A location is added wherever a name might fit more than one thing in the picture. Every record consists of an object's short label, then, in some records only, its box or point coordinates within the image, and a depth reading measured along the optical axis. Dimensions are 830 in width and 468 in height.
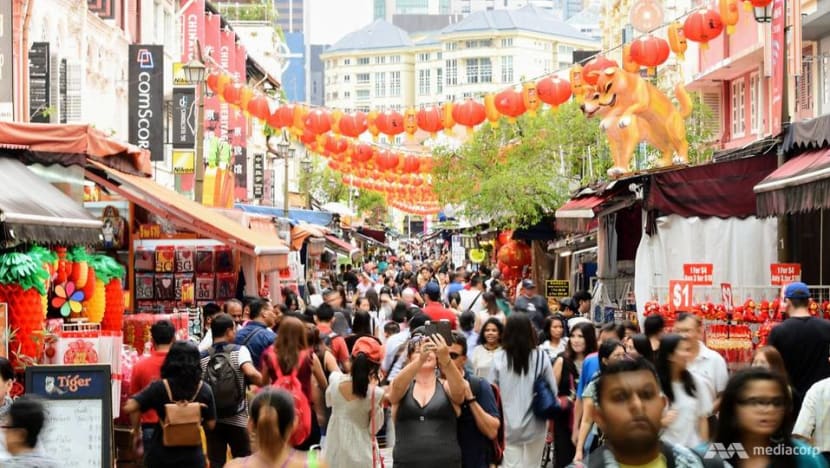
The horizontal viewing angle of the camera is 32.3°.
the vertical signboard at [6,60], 19.58
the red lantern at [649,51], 21.00
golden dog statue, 21.05
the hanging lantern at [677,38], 20.48
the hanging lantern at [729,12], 18.89
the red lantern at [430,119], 26.59
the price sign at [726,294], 14.92
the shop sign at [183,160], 33.56
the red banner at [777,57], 18.28
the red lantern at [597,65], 21.95
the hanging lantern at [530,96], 24.05
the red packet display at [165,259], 20.94
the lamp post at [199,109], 22.97
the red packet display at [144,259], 20.88
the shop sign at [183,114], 31.89
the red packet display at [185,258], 21.09
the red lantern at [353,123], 27.85
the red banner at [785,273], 15.20
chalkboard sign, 10.41
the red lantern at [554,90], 23.59
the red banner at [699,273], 15.27
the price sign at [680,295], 15.12
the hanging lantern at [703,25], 19.66
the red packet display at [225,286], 21.64
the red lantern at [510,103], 24.53
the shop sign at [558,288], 27.42
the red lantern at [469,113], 25.67
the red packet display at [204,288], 21.56
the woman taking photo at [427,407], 9.12
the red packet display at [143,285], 20.91
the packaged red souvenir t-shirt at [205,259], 21.50
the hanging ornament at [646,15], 25.80
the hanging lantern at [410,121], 26.95
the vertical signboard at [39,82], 24.47
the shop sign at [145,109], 29.27
